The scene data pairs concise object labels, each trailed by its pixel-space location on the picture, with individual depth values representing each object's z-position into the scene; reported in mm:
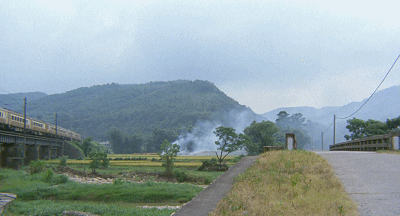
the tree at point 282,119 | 131788
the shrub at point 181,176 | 35719
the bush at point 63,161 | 45312
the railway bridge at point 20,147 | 38475
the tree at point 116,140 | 103938
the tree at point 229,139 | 50031
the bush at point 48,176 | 30623
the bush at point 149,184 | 28034
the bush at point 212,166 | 44300
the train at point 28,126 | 35250
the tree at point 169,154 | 36875
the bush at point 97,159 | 40438
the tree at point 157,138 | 105250
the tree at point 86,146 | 76625
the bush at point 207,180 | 33109
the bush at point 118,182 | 28406
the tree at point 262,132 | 61938
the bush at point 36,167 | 35094
